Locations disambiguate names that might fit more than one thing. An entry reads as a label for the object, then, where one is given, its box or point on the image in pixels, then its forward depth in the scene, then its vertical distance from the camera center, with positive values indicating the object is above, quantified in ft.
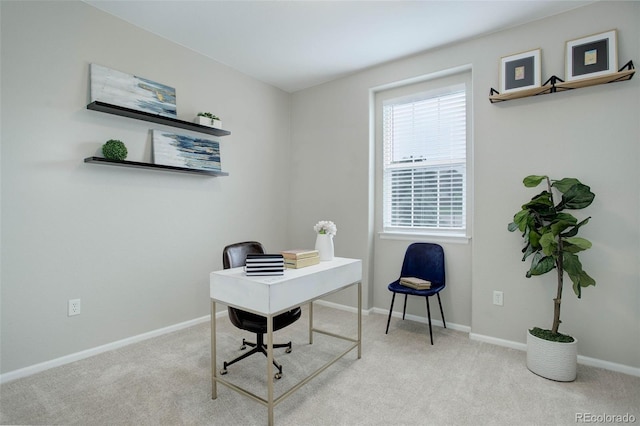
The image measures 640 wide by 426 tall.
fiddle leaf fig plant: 7.22 -0.46
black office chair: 7.04 -2.48
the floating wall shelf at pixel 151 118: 8.19 +2.74
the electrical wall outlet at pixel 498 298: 9.26 -2.57
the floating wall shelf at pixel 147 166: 8.11 +1.30
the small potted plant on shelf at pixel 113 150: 8.31 +1.61
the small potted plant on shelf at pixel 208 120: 10.42 +3.07
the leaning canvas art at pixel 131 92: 8.37 +3.42
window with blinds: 10.72 +1.81
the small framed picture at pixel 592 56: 7.64 +3.89
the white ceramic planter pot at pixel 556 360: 7.18 -3.45
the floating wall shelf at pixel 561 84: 7.48 +3.26
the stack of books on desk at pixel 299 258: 7.09 -1.09
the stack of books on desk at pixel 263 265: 6.20 -1.08
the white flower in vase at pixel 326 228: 8.18 -0.44
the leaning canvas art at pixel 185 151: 9.64 +1.96
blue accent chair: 10.34 -1.85
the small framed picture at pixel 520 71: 8.60 +3.93
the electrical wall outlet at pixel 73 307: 8.08 -2.50
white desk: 5.60 -1.60
